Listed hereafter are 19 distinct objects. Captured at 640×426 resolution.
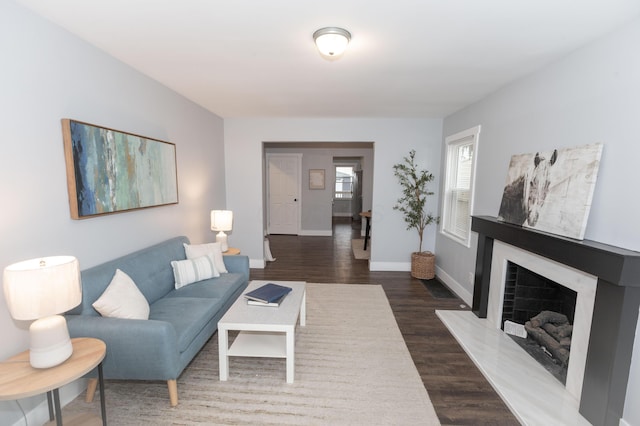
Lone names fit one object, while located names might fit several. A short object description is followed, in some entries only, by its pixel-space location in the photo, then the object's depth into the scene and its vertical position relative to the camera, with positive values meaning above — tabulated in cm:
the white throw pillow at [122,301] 191 -82
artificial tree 458 -25
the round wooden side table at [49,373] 129 -92
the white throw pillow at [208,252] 310 -77
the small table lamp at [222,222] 377 -54
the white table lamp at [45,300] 132 -58
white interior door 770 -31
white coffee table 209 -106
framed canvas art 200 +7
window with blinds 365 +0
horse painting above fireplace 192 -2
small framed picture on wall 790 +8
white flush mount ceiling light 187 +92
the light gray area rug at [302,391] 184 -147
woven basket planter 445 -126
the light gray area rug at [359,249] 579 -143
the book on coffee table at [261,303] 235 -98
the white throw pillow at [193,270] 281 -89
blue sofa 177 -101
